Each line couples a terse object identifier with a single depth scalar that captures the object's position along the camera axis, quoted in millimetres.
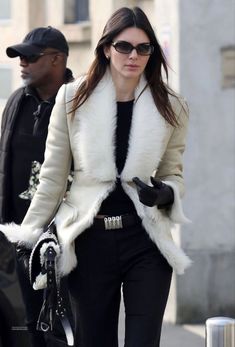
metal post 11166
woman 11025
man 13380
